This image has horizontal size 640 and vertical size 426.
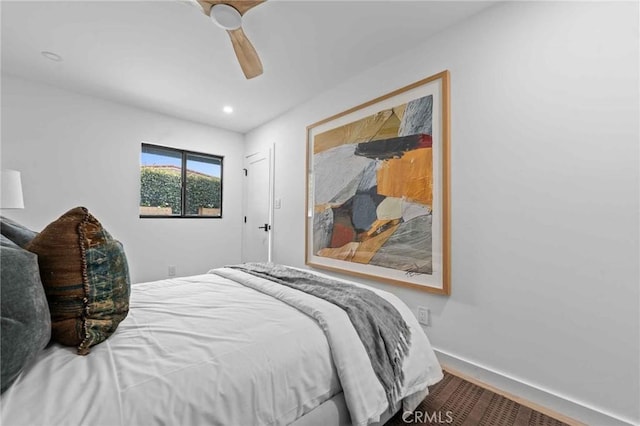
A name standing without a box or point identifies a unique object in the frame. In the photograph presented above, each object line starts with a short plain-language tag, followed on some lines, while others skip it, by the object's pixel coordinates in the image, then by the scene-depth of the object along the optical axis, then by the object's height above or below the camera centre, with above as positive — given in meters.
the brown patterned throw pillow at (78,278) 0.94 -0.23
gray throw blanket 1.25 -0.54
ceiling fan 1.66 +1.23
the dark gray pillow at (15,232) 1.01 -0.07
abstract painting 2.12 +0.24
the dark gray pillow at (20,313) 0.70 -0.27
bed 0.75 -0.50
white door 3.98 +0.12
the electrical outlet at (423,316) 2.16 -0.78
